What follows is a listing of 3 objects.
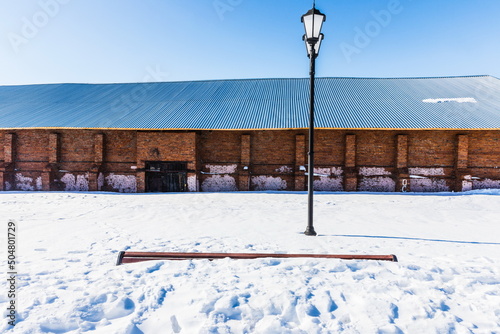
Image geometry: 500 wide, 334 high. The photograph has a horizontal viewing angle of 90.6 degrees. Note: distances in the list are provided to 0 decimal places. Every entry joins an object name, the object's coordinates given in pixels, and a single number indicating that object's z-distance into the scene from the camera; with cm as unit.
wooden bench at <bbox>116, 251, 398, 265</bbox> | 348
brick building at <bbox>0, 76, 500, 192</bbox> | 1285
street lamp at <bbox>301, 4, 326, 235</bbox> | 530
